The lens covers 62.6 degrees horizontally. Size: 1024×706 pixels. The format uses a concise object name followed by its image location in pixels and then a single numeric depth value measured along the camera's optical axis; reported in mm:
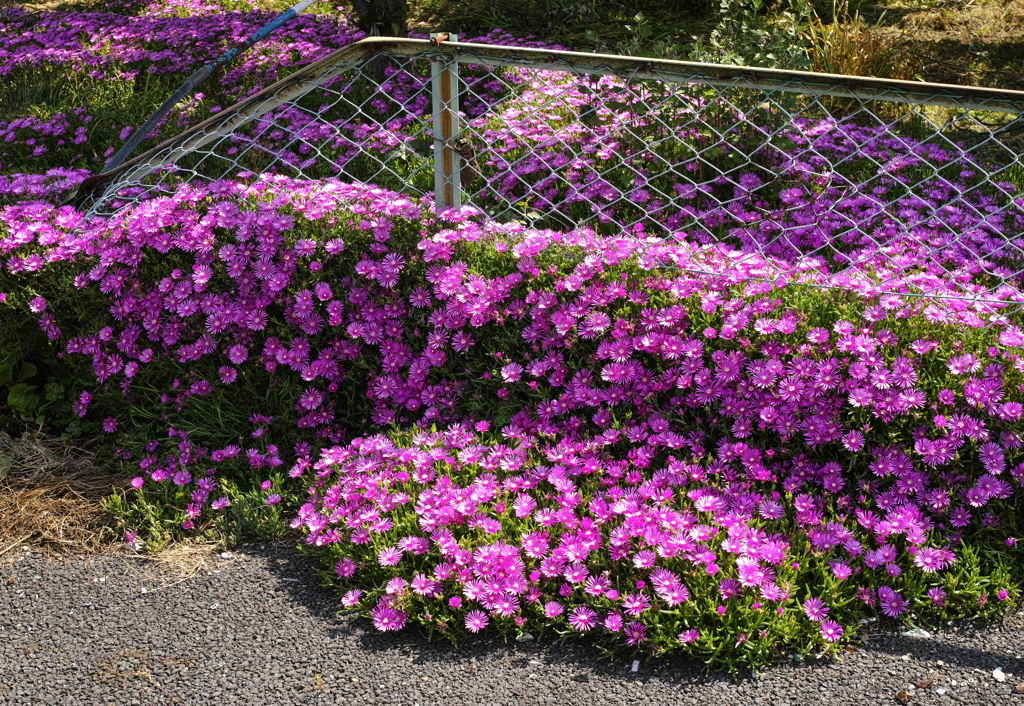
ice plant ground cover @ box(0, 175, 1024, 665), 2523
